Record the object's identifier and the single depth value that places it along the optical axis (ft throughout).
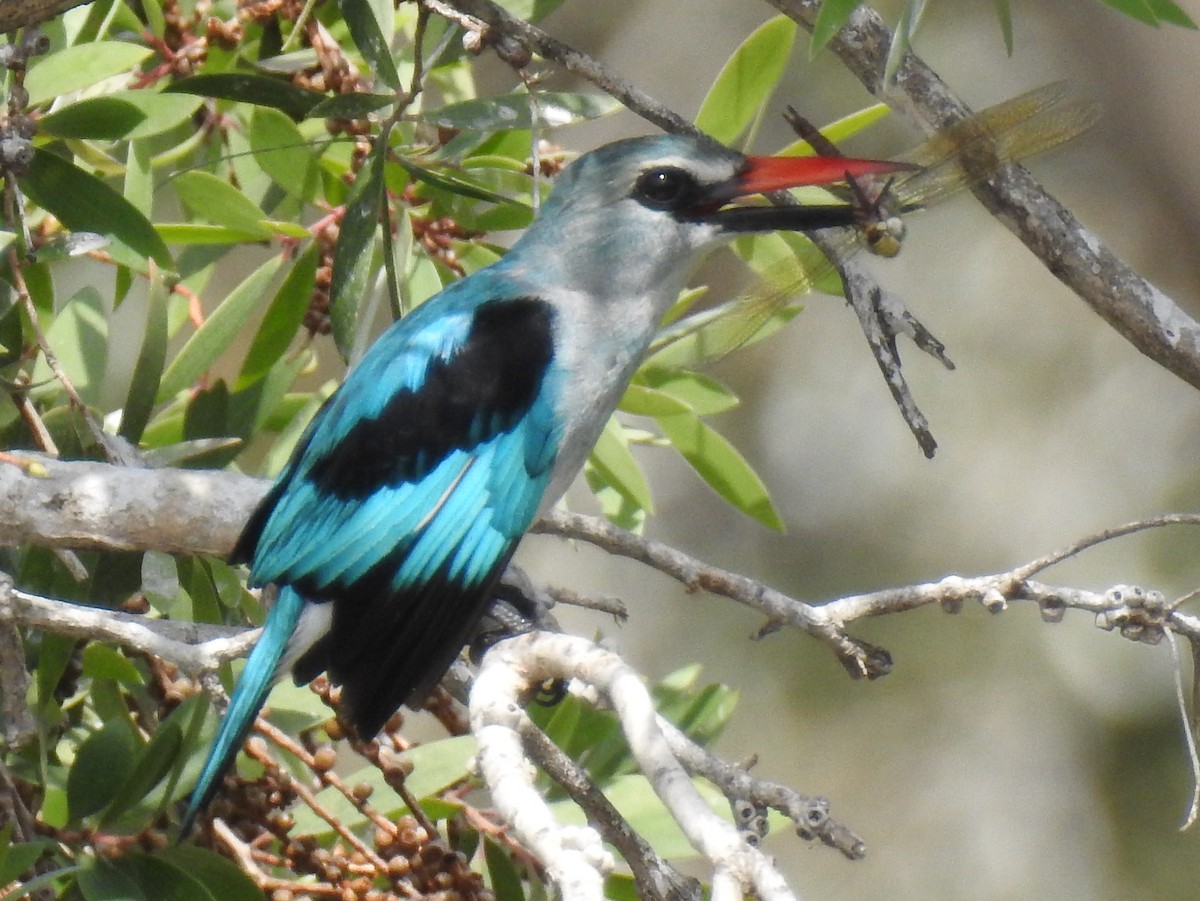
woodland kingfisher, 14.55
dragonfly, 14.17
